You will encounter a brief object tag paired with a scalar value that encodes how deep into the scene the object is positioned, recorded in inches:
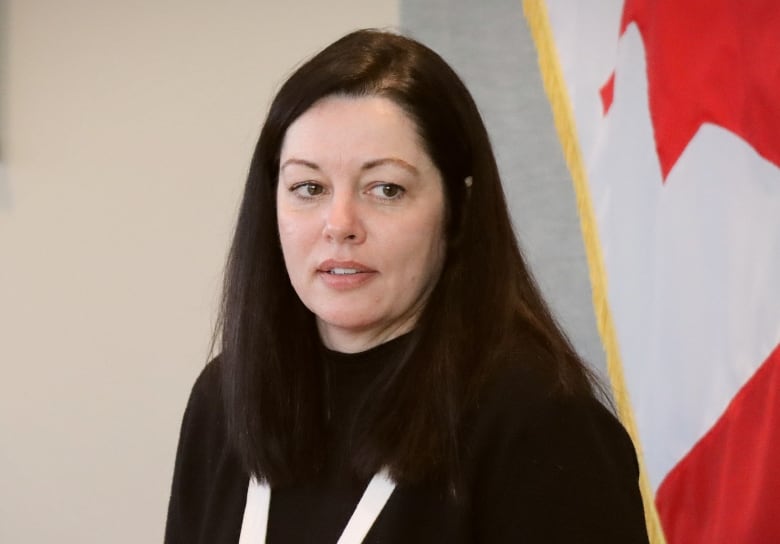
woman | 119.9
